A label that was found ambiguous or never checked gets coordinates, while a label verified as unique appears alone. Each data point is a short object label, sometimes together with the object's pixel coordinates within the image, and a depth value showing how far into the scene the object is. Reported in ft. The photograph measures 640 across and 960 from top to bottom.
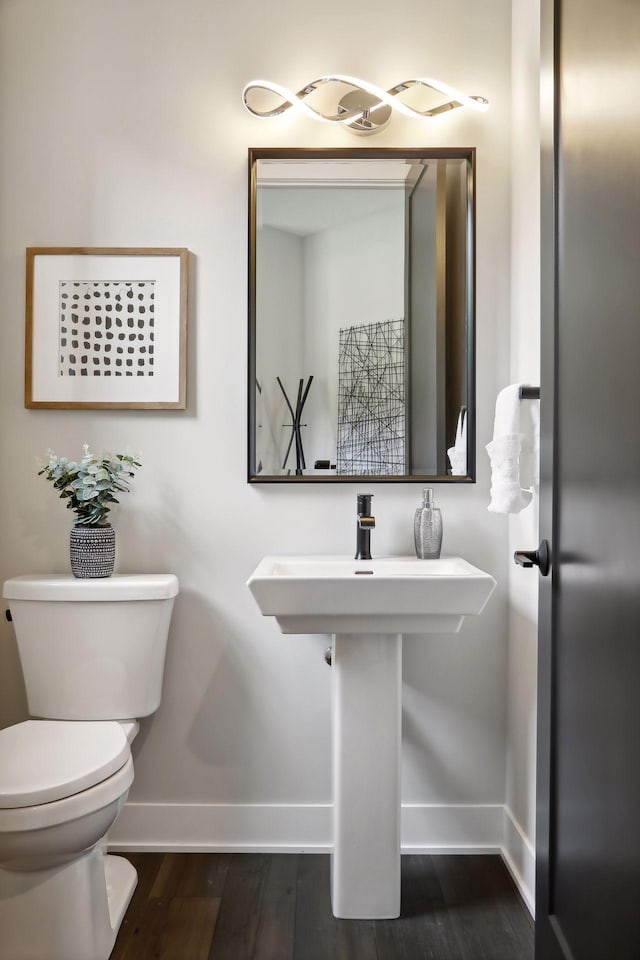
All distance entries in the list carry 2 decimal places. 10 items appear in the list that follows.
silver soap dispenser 6.30
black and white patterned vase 6.18
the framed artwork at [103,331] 6.55
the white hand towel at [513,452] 5.26
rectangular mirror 6.54
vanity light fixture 6.12
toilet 4.51
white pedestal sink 5.52
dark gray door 2.93
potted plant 6.18
